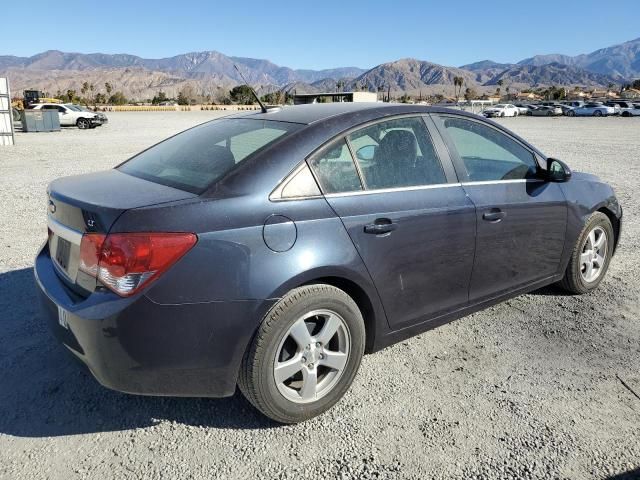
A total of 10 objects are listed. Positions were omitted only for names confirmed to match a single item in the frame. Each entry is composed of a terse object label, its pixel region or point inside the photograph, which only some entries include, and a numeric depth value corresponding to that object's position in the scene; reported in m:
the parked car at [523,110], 60.56
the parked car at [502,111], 53.41
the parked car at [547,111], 56.03
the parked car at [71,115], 29.86
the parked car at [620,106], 52.84
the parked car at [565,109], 55.88
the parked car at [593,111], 53.09
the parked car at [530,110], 58.97
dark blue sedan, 2.44
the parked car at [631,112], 51.81
